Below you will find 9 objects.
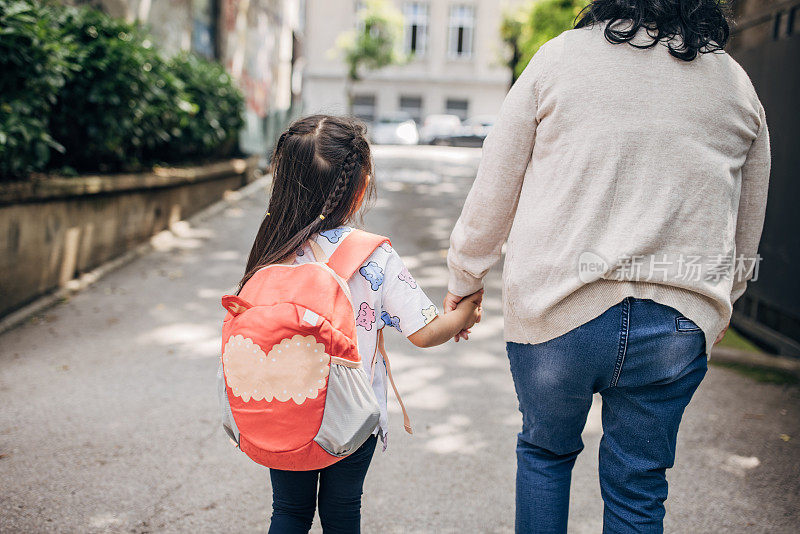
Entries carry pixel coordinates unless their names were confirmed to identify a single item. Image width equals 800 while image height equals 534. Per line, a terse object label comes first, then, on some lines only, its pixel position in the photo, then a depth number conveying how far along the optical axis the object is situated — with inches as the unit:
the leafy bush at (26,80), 185.5
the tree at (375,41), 1310.3
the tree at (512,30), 785.6
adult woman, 71.6
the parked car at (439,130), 1159.0
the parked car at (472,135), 1122.0
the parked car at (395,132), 1161.4
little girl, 78.1
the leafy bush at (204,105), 346.6
